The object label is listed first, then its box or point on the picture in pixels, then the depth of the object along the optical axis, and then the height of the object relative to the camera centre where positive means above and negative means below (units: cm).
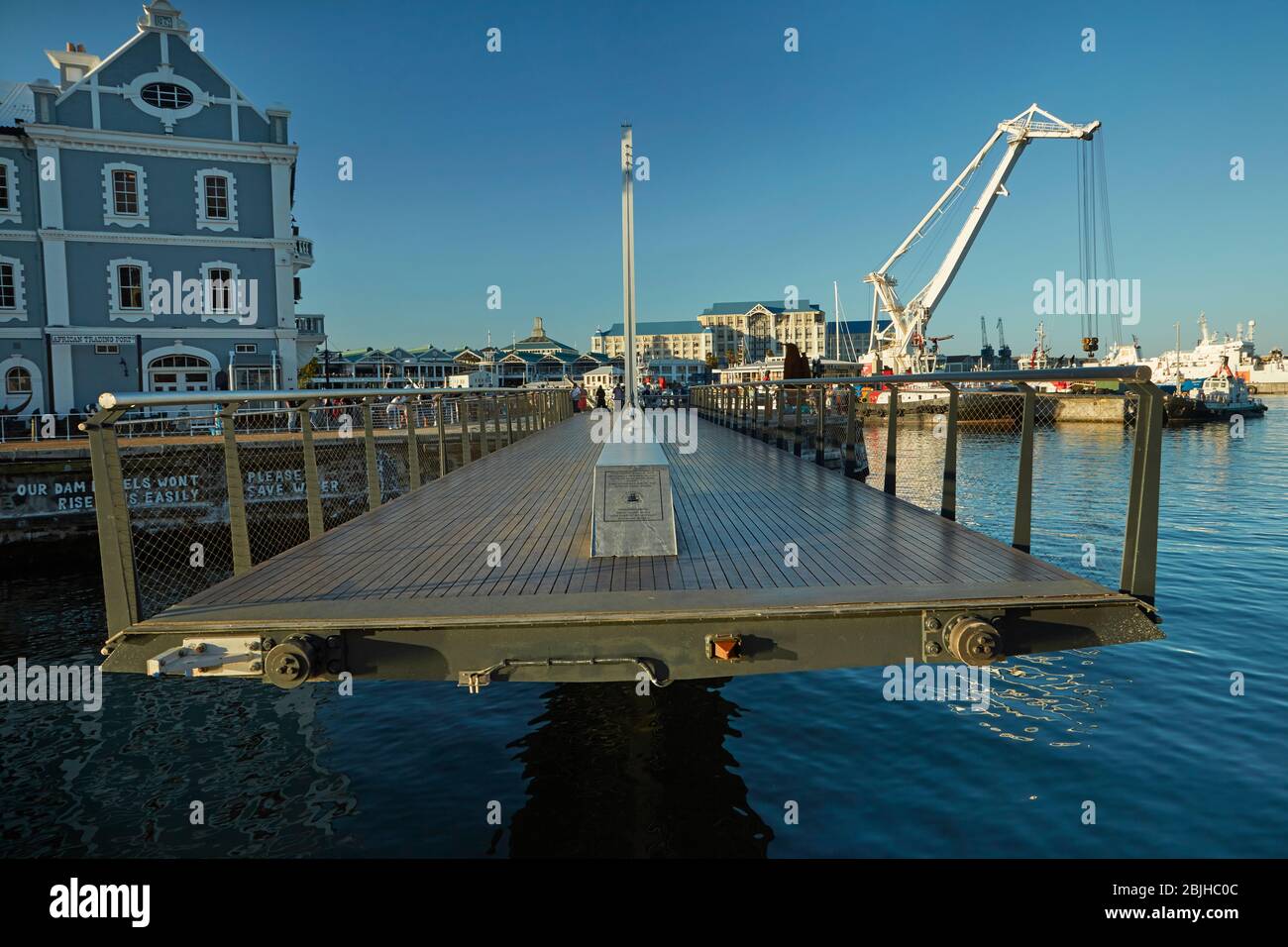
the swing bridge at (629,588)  452 -121
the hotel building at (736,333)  18025 +1520
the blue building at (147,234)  2823 +624
